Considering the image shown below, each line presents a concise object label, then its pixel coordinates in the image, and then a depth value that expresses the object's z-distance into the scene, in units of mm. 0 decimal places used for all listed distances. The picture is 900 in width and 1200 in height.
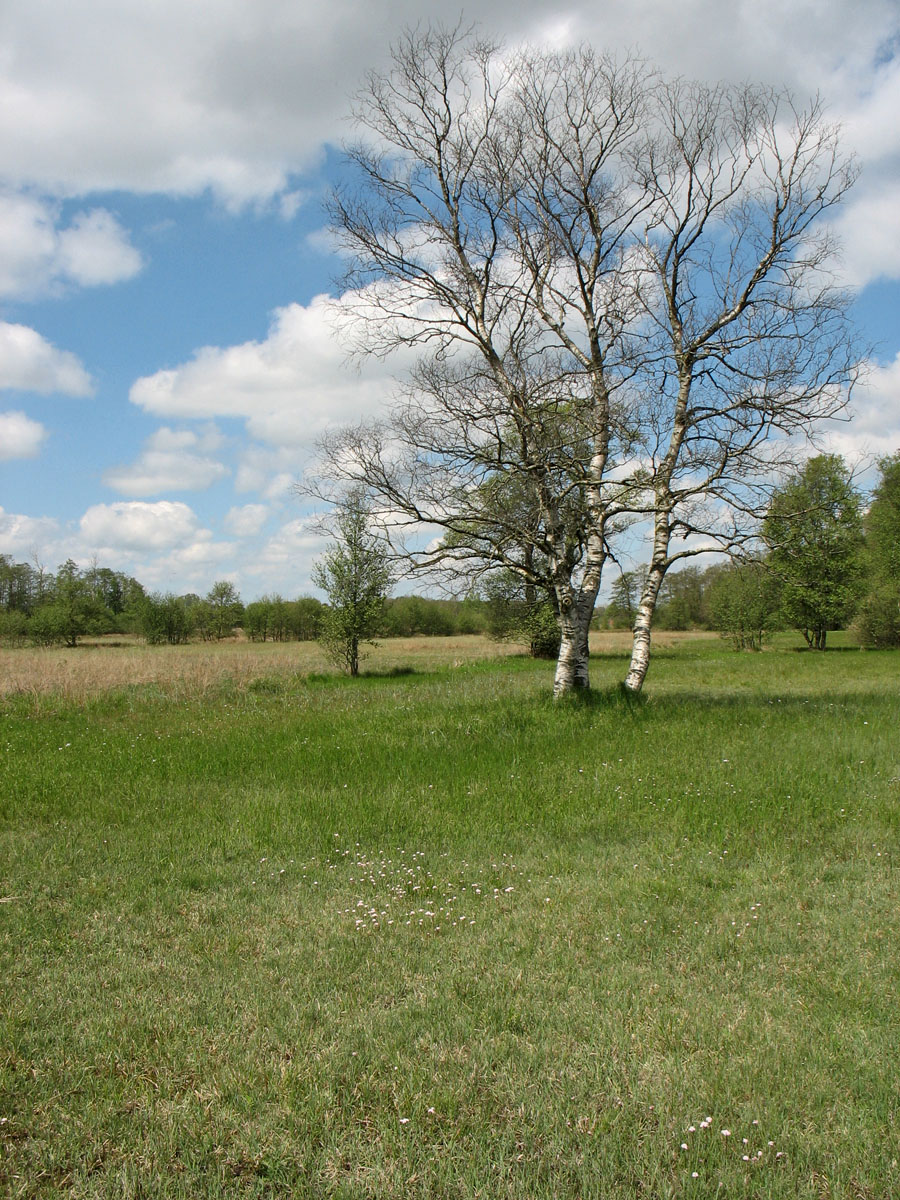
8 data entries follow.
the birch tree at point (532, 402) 13117
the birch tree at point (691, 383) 13602
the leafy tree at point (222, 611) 76438
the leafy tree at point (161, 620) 68750
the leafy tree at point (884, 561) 39156
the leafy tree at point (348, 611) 29797
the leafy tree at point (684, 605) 73875
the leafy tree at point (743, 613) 39906
